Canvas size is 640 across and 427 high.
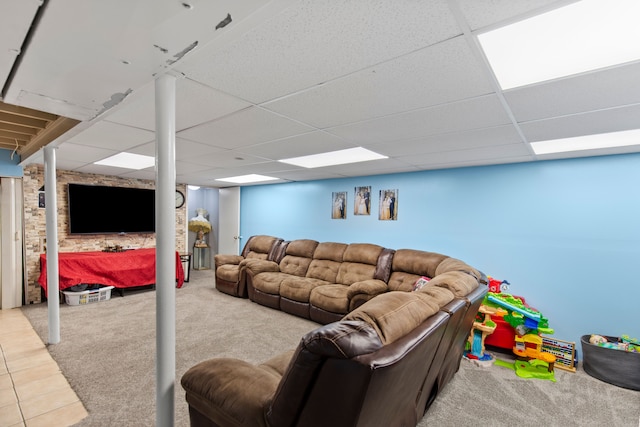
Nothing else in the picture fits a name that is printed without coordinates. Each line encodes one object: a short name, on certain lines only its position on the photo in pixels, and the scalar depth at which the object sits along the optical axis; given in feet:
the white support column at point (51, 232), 9.71
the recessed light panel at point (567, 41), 3.45
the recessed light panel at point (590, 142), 7.91
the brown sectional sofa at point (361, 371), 3.29
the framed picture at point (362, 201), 15.71
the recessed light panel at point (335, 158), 10.71
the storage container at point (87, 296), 14.33
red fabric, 14.31
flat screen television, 16.72
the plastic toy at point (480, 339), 9.82
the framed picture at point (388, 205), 14.74
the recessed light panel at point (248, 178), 17.24
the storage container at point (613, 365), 8.37
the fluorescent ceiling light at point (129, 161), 12.27
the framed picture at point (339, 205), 16.62
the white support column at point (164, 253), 4.85
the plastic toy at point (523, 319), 9.89
